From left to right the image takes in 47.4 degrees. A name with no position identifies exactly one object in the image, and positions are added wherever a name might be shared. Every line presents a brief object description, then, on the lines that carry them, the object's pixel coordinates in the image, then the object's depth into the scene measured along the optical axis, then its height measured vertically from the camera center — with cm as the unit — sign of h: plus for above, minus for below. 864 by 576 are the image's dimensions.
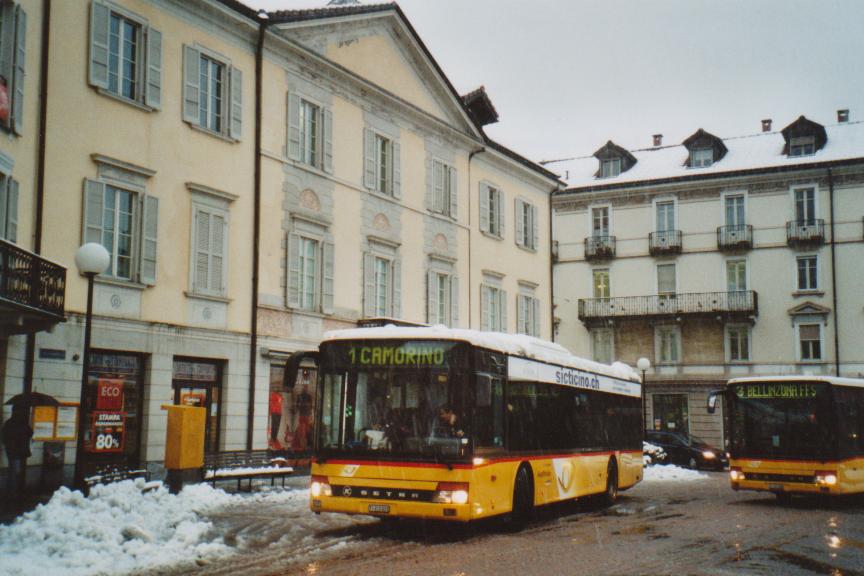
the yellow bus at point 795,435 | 1934 -56
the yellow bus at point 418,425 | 1324 -31
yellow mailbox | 1828 -69
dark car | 3756 -176
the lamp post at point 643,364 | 3338 +142
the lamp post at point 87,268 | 1556 +213
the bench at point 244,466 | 1967 -135
